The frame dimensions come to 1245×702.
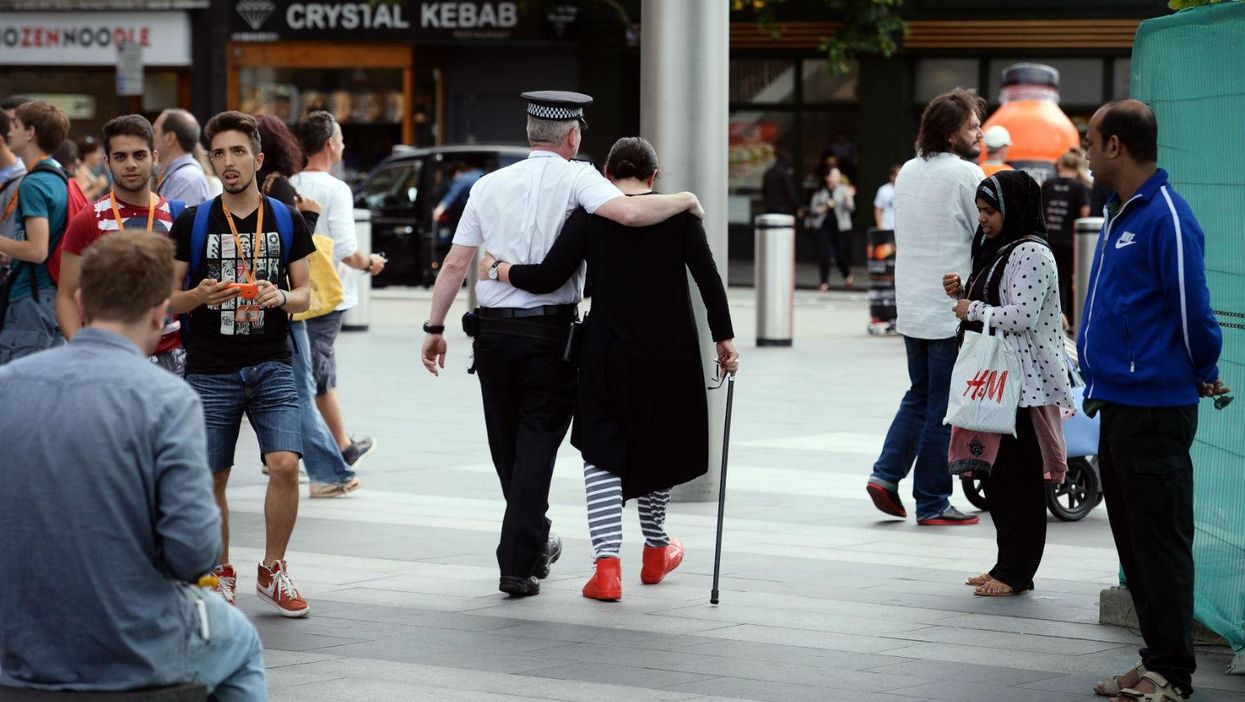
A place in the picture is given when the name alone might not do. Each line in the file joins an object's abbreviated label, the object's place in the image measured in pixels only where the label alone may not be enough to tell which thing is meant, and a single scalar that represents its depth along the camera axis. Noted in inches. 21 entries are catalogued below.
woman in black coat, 546.6
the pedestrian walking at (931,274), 664.4
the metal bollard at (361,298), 1510.8
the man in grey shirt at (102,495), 285.1
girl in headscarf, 557.6
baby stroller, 690.8
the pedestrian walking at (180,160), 666.8
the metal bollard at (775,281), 1368.1
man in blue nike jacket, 418.3
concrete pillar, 728.3
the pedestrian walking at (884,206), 1857.8
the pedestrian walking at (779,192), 2137.1
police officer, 547.8
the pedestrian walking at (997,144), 1178.6
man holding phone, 506.9
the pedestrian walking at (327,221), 766.5
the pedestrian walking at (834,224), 2122.3
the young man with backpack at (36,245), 612.7
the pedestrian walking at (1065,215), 1391.5
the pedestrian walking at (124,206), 531.8
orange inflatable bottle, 1738.4
